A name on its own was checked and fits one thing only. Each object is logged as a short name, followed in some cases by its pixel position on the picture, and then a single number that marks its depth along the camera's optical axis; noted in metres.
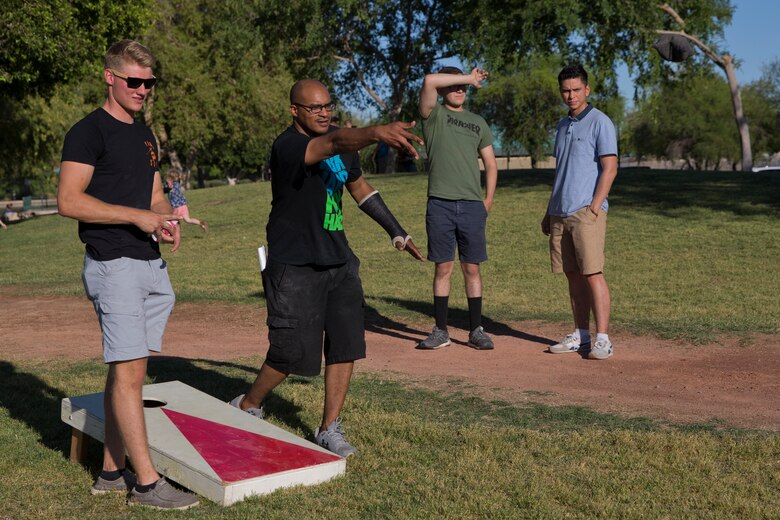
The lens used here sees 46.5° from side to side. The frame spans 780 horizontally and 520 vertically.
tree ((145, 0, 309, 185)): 41.34
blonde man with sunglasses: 4.10
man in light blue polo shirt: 7.44
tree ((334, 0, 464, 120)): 38.41
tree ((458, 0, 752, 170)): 22.44
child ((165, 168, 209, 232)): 19.02
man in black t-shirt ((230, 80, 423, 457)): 4.86
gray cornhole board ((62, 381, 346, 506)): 4.39
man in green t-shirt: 8.11
